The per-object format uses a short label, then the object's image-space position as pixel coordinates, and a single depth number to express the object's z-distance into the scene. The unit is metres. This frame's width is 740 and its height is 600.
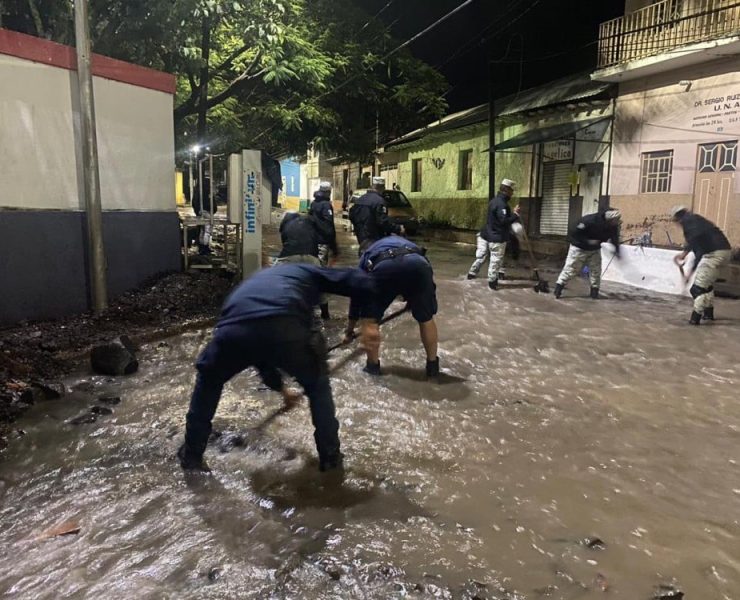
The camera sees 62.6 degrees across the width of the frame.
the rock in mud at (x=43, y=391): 4.76
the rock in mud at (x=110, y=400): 4.82
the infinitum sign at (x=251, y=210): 8.54
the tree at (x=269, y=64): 8.78
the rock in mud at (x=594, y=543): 2.91
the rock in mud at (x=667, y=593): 2.55
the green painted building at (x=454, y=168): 21.55
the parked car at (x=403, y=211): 21.38
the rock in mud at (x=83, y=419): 4.43
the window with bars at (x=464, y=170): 23.41
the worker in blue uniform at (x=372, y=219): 7.77
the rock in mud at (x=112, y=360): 5.48
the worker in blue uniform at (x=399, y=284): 5.14
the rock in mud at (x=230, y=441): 3.97
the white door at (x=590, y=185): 16.06
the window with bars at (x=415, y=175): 28.25
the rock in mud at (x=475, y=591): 2.55
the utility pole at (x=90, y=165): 6.27
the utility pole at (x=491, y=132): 17.02
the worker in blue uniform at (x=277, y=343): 3.18
